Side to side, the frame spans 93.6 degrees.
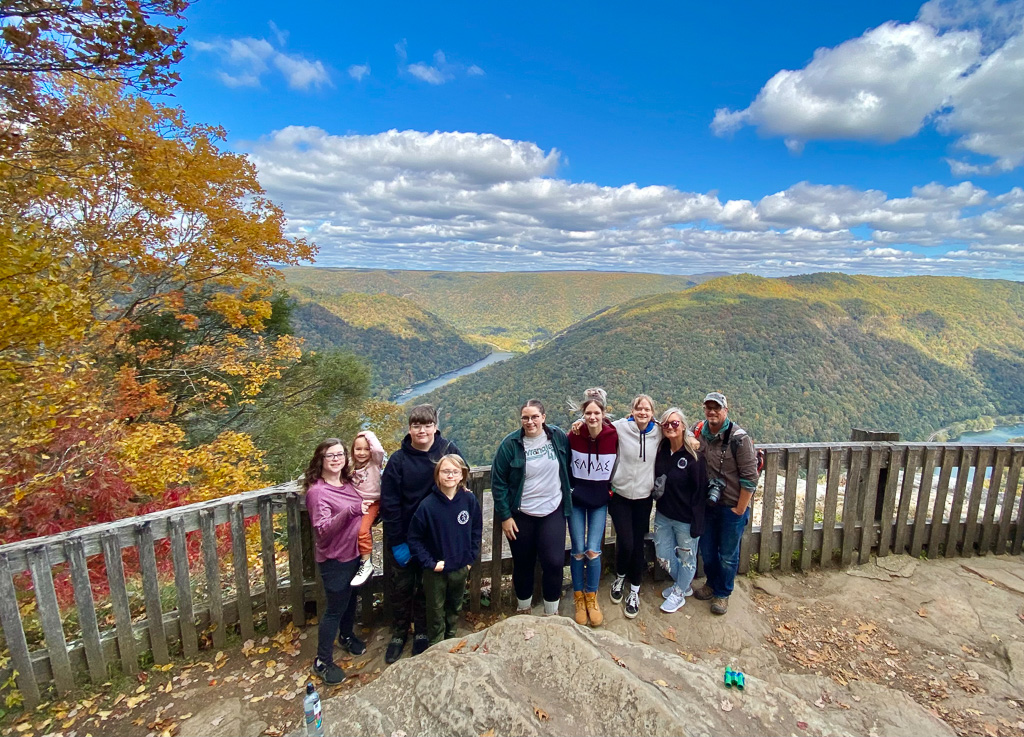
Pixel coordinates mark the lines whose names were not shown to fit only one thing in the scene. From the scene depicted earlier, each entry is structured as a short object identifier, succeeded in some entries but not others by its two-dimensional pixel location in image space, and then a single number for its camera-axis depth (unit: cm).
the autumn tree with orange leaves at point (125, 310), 450
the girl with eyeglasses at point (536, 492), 341
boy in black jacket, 312
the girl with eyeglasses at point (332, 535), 303
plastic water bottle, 197
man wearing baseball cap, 358
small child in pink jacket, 317
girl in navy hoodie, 308
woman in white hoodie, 363
